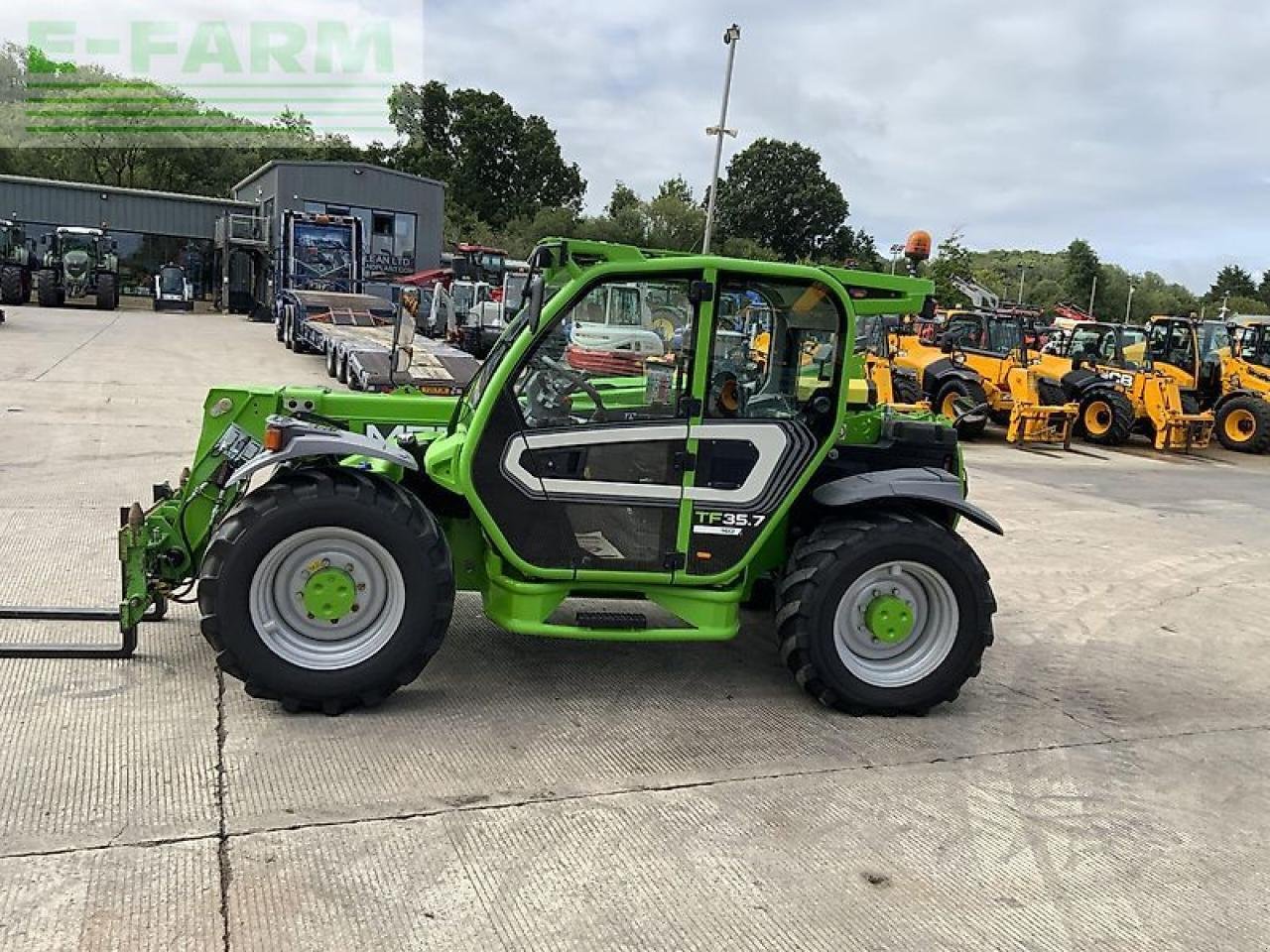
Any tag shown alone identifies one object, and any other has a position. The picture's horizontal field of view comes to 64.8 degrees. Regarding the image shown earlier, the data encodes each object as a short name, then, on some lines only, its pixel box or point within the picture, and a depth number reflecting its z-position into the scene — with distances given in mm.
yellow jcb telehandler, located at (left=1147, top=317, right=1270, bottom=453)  16766
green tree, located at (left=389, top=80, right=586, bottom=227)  55875
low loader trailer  11695
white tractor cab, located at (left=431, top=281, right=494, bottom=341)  21284
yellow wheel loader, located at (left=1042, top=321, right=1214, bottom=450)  16219
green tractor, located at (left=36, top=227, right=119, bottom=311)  30406
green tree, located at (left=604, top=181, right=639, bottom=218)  51656
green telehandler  4137
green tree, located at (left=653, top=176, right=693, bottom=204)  52256
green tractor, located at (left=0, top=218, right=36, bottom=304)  28031
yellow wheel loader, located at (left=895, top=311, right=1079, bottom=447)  15656
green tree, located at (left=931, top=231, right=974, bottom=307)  39562
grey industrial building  35625
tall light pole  22203
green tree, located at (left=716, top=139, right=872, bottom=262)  58469
